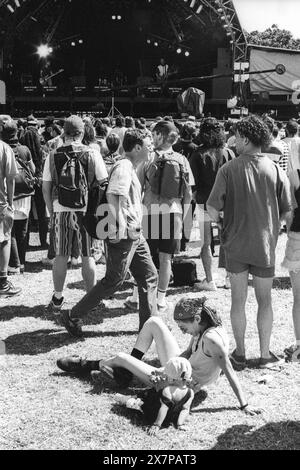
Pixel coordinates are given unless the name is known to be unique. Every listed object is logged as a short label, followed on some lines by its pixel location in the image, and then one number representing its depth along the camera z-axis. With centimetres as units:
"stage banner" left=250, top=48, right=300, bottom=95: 2055
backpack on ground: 618
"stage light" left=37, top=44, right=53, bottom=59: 2274
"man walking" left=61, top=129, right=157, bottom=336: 431
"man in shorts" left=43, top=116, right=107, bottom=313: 498
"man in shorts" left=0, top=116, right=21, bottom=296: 551
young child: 339
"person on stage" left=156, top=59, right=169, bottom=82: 2381
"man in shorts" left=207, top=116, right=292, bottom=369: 392
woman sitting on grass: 352
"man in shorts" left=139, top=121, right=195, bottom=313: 518
